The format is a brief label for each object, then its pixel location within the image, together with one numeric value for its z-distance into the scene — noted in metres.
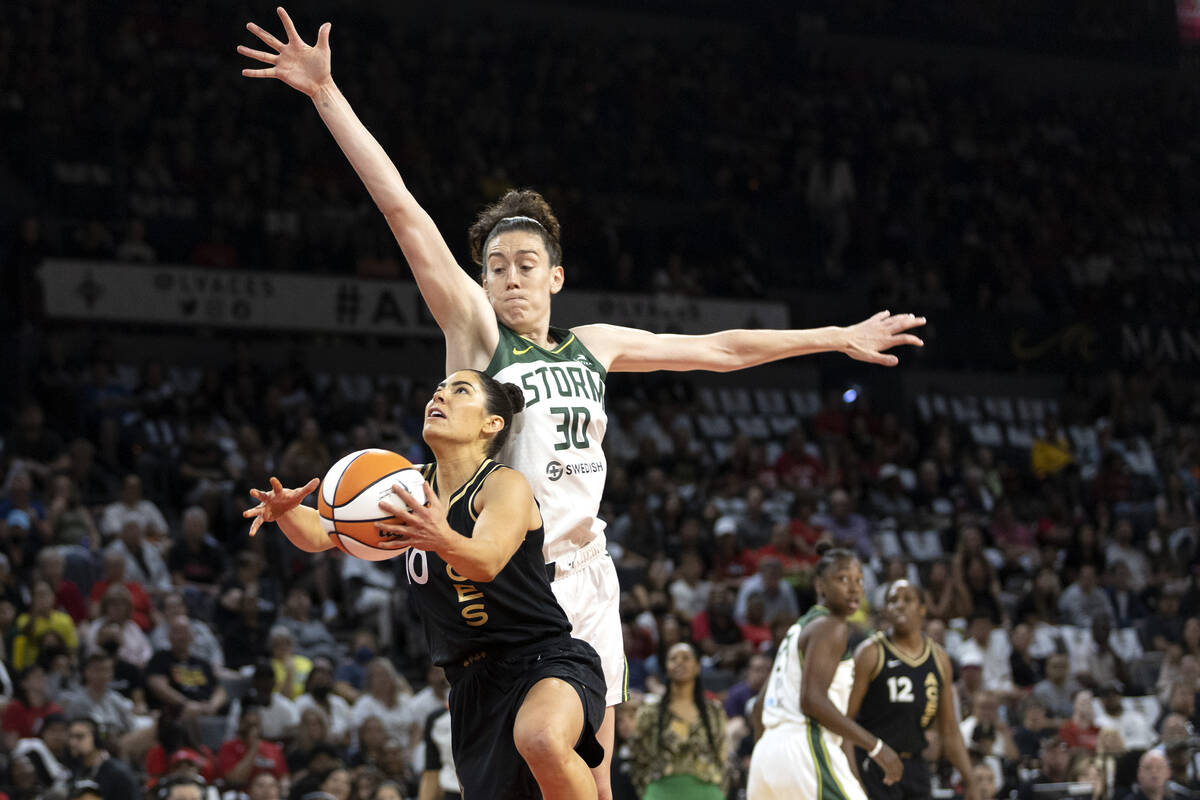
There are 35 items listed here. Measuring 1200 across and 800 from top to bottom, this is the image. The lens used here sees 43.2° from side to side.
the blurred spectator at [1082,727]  12.92
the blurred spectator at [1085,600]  15.98
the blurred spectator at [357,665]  12.55
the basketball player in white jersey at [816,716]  7.46
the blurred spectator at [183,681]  11.45
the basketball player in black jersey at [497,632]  4.47
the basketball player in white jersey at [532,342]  4.94
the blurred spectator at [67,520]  12.94
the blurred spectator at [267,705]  11.44
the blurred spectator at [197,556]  13.25
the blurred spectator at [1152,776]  11.05
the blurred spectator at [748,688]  12.18
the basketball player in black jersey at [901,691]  7.98
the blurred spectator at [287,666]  11.89
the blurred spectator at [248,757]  10.50
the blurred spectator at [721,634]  13.48
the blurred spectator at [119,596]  11.84
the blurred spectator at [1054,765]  11.90
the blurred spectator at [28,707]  10.48
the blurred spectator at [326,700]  11.61
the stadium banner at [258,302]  16.58
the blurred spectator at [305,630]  12.77
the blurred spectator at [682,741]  9.84
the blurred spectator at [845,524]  16.11
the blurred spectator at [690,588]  14.31
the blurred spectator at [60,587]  12.01
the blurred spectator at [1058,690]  13.82
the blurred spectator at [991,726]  12.45
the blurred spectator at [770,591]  14.08
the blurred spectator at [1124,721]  13.30
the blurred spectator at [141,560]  12.77
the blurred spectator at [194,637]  12.02
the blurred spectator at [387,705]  11.76
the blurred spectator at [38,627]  11.38
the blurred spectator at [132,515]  13.27
